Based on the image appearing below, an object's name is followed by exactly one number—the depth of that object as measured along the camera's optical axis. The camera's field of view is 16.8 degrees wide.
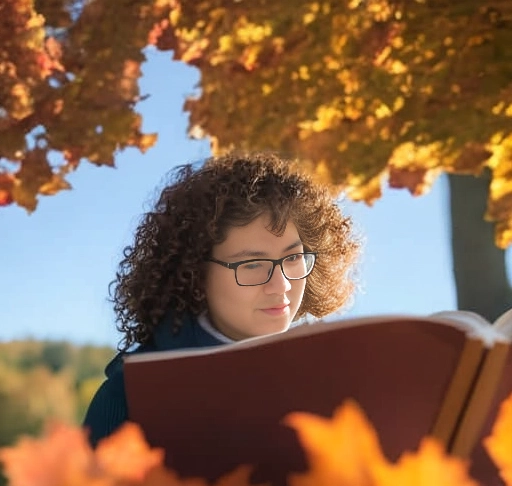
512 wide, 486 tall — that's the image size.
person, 2.46
